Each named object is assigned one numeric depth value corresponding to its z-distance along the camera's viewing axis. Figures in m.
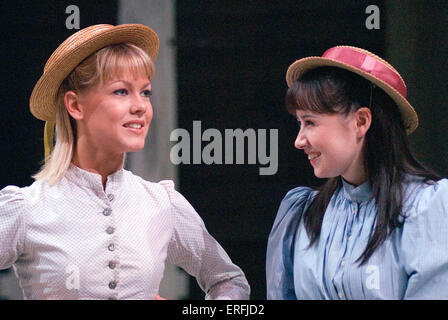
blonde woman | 5.02
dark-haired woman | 4.89
